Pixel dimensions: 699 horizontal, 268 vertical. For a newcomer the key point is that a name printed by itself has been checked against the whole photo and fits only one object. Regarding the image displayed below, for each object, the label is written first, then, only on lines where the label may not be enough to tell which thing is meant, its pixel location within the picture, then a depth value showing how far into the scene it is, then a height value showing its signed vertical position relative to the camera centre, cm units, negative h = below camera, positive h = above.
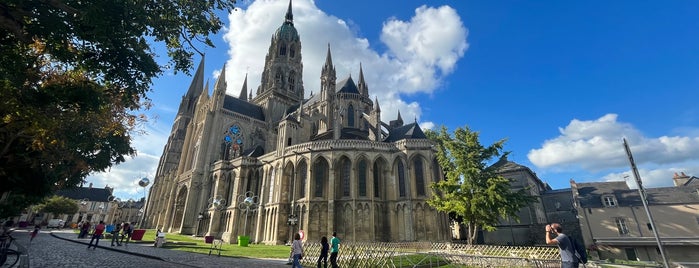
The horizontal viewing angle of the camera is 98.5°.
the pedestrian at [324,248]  1074 -41
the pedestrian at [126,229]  2003 +46
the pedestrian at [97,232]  1602 +22
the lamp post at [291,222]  2680 +117
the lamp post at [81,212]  6919 +521
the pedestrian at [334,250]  1046 -47
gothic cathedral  2783 +651
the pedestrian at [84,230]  2461 +50
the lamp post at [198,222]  3609 +163
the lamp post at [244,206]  3231 +315
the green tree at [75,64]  747 +492
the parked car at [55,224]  4984 +198
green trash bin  2359 -37
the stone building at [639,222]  2598 +116
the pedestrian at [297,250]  948 -44
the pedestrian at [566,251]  626 -31
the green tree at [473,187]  2223 +352
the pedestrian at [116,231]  1815 +30
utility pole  658 +123
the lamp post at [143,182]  2332 +402
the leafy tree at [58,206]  5366 +520
